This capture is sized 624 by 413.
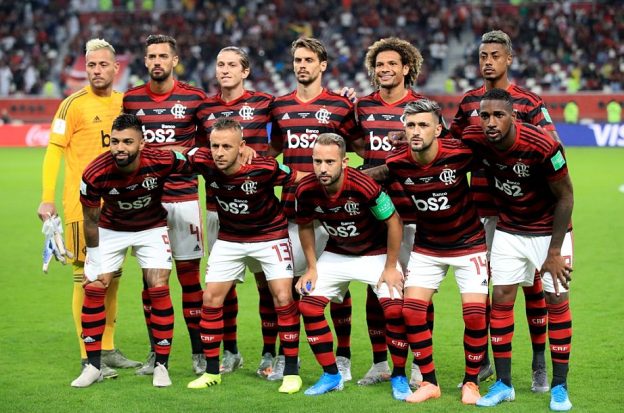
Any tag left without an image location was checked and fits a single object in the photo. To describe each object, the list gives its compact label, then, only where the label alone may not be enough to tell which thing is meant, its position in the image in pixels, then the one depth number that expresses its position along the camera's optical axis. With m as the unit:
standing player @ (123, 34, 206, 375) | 15.11
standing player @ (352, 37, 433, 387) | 14.36
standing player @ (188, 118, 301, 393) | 13.79
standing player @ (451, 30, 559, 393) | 13.93
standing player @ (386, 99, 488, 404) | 13.01
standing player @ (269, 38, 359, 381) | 14.67
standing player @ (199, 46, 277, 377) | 14.90
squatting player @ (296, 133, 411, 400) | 13.37
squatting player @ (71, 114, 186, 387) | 13.80
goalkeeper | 15.17
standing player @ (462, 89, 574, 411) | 12.48
